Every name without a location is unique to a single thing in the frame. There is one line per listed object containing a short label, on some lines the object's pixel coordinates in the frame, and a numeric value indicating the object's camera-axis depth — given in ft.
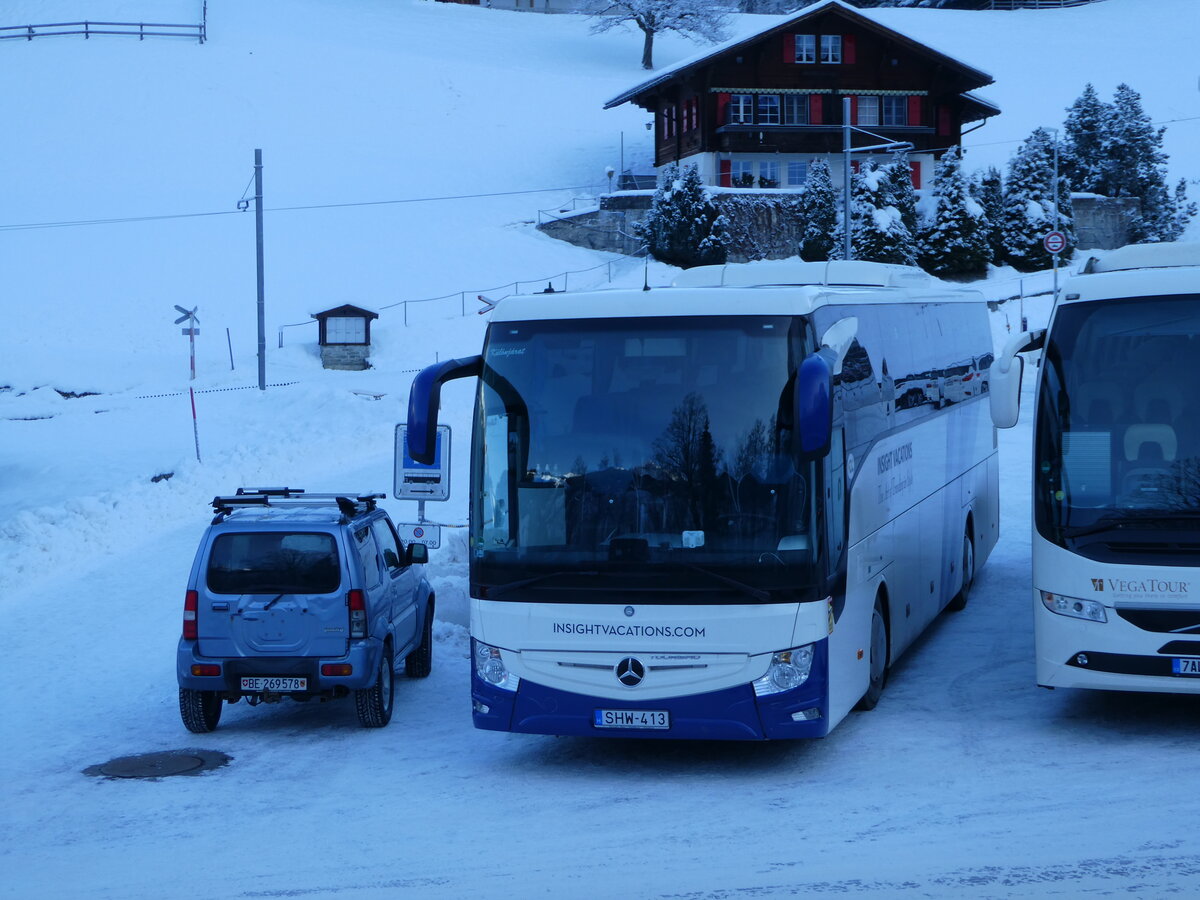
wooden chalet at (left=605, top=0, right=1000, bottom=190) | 193.26
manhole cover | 35.09
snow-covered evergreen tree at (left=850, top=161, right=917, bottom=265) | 159.22
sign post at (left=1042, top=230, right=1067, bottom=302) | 117.19
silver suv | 37.73
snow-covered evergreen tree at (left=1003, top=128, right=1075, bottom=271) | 169.78
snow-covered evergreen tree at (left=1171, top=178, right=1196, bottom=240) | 204.74
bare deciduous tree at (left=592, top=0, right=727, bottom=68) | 283.18
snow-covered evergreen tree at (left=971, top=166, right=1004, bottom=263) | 169.89
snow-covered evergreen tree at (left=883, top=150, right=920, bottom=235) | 165.48
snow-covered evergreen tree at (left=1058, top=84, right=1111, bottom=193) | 199.93
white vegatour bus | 32.48
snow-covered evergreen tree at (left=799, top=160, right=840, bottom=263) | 168.35
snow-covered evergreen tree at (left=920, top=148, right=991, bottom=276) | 164.96
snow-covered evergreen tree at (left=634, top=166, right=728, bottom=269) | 169.99
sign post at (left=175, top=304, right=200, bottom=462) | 113.39
